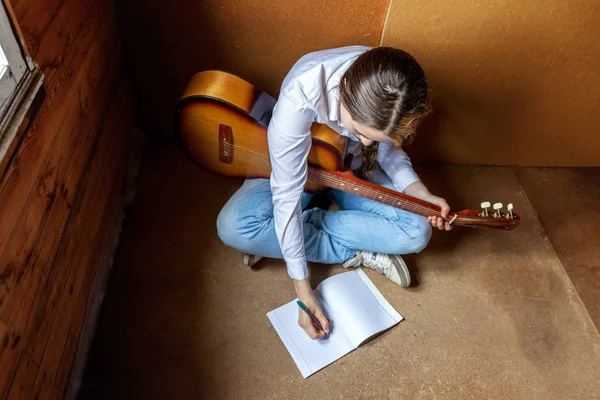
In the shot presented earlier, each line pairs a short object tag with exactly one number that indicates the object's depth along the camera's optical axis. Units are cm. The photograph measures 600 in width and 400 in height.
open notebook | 123
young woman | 95
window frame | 79
